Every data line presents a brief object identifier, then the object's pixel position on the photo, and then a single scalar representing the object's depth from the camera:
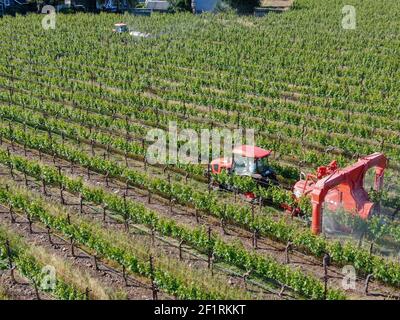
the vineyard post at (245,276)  14.43
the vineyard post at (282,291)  14.14
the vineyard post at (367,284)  14.12
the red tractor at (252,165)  18.95
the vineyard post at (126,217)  17.14
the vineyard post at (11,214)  17.75
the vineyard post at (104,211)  17.72
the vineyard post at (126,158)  22.08
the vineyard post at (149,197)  18.97
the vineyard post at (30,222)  17.06
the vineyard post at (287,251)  15.40
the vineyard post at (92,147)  22.95
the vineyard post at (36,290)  13.72
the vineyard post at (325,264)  13.47
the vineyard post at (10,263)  14.74
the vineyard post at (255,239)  16.23
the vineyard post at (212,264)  15.00
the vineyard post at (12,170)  21.13
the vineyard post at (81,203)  18.21
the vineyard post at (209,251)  15.31
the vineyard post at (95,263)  15.13
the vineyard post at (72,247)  15.82
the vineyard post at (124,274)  14.60
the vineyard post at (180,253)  15.65
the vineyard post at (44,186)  19.64
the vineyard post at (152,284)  13.72
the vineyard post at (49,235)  16.48
